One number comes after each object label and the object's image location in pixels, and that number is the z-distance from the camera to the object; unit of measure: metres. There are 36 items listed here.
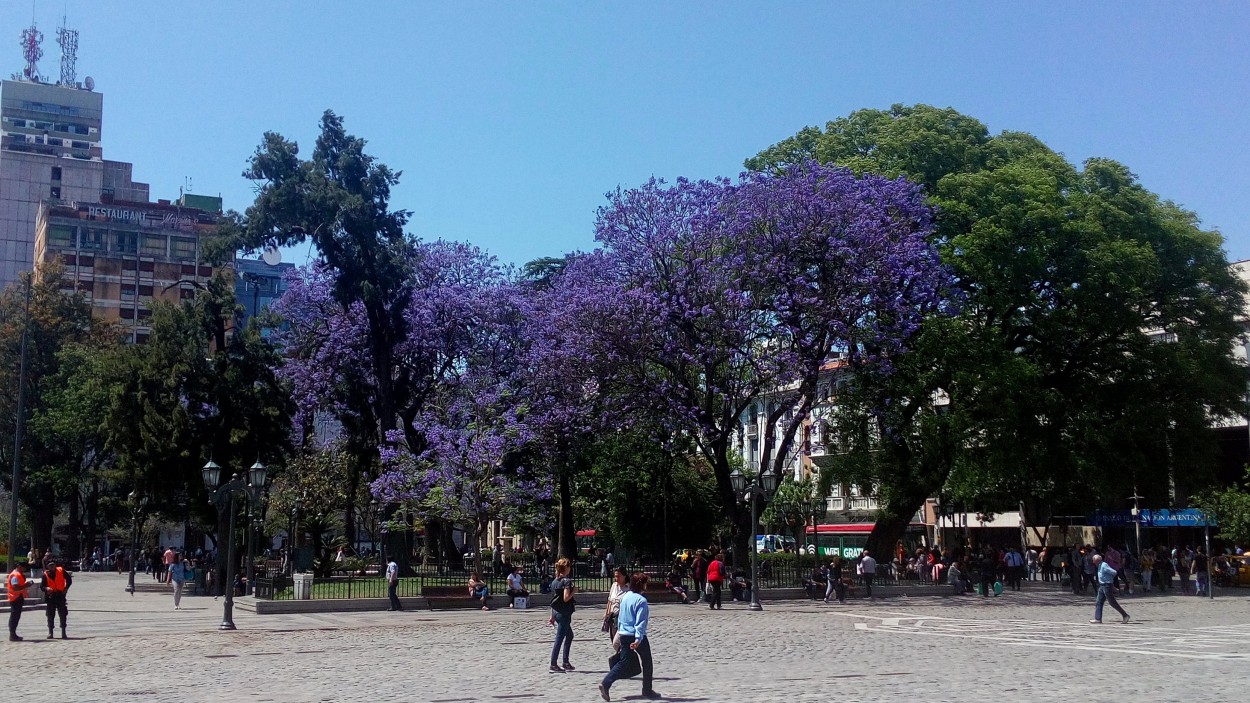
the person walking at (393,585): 28.78
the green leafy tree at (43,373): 60.12
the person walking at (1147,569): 38.81
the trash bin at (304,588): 29.33
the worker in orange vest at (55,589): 21.80
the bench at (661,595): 33.00
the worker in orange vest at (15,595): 21.28
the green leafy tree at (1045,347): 34.94
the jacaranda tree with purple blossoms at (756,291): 33.84
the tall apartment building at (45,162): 109.44
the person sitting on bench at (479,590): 30.39
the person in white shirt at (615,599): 14.05
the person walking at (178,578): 33.05
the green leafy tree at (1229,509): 39.78
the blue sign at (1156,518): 48.66
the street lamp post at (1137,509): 39.40
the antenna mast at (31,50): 131.25
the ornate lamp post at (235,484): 25.45
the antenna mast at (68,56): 132.25
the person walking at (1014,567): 39.19
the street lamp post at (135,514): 42.16
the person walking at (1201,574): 36.84
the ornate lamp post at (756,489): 30.12
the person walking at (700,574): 33.12
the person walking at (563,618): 16.12
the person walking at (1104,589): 23.30
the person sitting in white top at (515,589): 30.81
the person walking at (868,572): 34.19
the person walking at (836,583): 32.97
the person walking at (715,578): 29.89
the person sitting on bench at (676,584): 32.72
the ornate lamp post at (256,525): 28.59
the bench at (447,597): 30.27
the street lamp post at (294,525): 47.44
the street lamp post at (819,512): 38.42
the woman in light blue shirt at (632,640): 12.57
